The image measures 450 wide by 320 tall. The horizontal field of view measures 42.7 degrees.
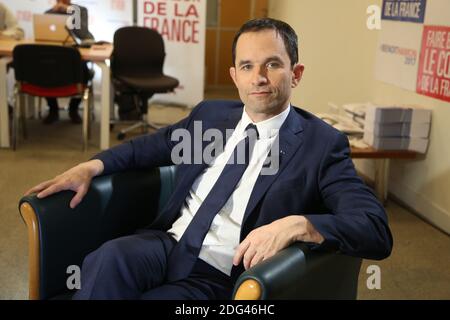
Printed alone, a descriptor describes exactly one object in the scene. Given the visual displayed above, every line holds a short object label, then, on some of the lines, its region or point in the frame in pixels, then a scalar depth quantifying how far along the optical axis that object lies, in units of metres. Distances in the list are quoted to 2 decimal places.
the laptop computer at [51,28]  5.25
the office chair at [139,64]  5.38
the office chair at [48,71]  4.67
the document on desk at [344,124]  4.09
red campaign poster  3.50
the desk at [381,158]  3.79
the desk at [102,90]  4.87
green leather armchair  1.38
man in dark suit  1.52
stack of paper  3.73
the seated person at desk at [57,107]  5.95
